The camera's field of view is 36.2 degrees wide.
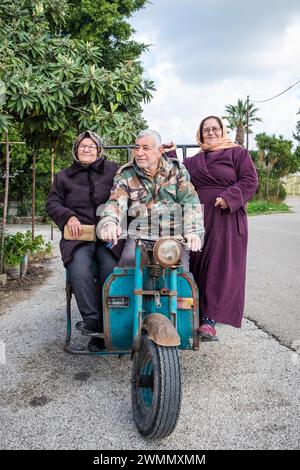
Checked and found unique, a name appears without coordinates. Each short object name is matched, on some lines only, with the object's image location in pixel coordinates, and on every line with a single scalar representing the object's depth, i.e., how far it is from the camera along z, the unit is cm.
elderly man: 312
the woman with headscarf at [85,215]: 333
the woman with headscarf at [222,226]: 352
